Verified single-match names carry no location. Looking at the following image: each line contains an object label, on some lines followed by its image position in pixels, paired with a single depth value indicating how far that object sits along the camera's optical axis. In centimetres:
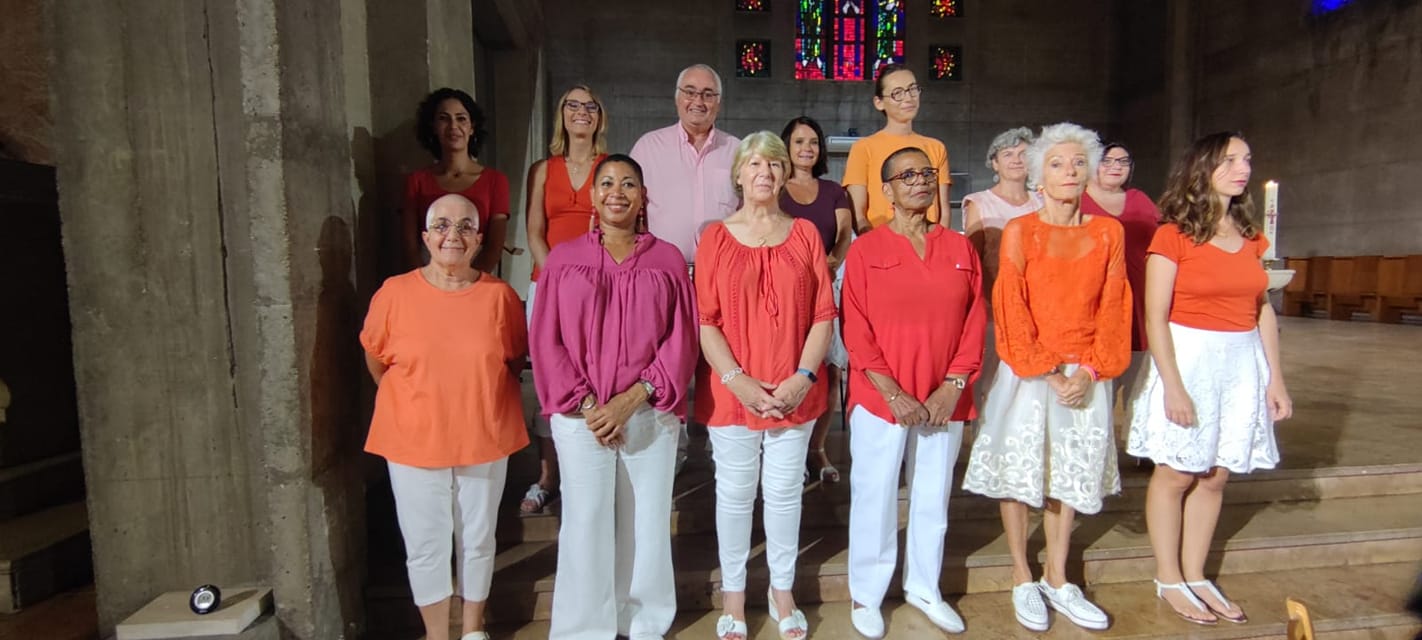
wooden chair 173
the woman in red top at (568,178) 295
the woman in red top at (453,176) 293
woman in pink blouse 227
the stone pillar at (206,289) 231
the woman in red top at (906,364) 240
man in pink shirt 287
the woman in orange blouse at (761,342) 235
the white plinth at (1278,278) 280
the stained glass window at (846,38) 1493
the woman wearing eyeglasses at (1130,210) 331
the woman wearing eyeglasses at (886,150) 314
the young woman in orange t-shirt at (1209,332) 253
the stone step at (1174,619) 261
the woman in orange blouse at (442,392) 227
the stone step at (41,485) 337
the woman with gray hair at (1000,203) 305
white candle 277
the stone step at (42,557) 292
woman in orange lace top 247
